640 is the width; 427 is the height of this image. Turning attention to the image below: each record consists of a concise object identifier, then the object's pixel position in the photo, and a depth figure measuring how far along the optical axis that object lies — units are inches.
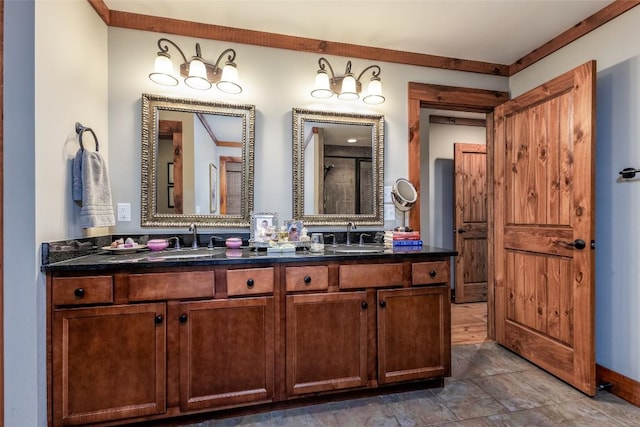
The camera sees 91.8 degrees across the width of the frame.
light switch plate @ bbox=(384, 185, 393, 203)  98.3
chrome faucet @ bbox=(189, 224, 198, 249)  82.1
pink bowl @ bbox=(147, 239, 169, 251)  77.8
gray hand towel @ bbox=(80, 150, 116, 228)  65.5
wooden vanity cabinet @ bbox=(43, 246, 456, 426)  58.0
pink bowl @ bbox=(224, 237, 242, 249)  81.6
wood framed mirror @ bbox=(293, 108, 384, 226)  91.8
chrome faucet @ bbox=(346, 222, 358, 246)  91.7
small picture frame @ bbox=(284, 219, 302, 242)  83.4
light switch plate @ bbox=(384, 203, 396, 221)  98.5
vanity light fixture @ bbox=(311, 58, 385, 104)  89.0
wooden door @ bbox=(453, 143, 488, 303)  151.6
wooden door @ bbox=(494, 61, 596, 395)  75.1
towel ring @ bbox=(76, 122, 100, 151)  66.9
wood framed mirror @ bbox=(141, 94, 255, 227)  83.0
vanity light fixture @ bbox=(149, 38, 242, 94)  78.3
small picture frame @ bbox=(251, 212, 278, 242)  83.8
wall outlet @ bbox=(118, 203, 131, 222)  81.1
